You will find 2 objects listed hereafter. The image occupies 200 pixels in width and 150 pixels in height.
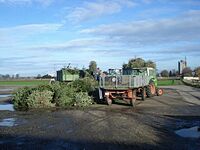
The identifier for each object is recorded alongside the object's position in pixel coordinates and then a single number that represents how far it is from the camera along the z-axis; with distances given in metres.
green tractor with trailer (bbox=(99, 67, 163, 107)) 13.26
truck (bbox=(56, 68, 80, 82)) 25.01
